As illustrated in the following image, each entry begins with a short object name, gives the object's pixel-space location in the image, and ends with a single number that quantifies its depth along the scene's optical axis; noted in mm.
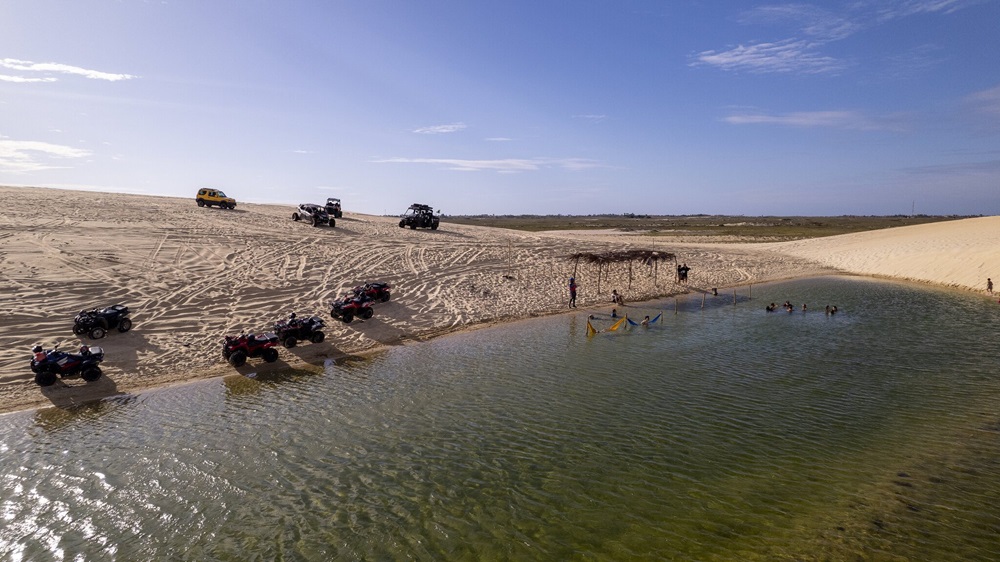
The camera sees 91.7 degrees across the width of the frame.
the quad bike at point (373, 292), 24781
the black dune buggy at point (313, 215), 44906
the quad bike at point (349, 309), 22828
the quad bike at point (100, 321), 18094
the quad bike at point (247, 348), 18062
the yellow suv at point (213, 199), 49906
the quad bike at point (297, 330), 19562
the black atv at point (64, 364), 15133
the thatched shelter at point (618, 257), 35816
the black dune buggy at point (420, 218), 50250
